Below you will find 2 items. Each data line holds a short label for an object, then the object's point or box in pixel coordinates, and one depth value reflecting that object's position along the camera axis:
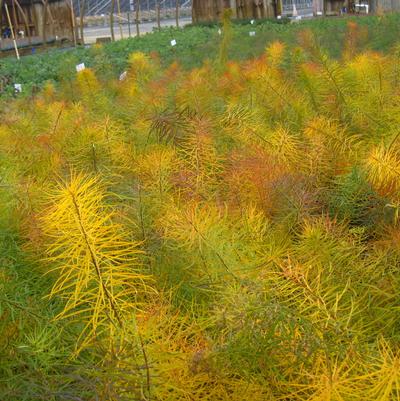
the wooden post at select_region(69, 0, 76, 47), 14.36
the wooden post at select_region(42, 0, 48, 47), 13.12
